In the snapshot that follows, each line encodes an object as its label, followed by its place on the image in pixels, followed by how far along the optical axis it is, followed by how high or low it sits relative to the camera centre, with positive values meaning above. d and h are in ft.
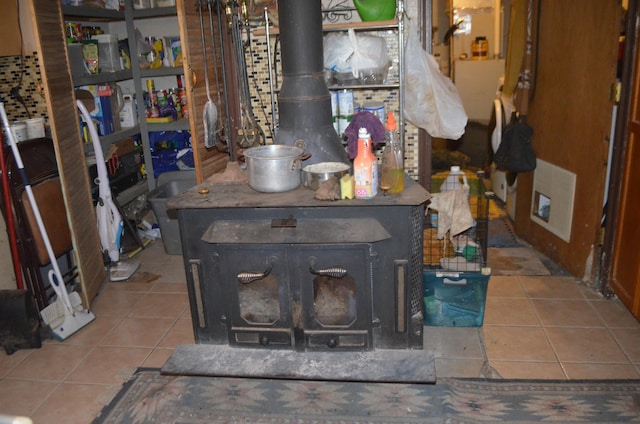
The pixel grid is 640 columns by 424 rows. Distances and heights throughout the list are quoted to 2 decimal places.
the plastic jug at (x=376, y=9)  8.13 +0.90
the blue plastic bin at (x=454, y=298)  7.98 -3.46
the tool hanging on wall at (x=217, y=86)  9.74 -0.18
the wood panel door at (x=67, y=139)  8.33 -0.91
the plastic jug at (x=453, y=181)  9.00 -1.93
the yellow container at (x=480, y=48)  18.58 +0.54
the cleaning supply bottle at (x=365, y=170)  6.55 -1.20
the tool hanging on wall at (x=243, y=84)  7.96 -0.13
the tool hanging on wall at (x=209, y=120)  9.51 -0.76
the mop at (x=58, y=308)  8.07 -3.54
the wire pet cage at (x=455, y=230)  8.09 -2.66
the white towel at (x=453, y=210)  8.04 -2.14
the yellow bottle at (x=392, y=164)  6.76 -1.19
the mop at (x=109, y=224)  10.50 -2.83
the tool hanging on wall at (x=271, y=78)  7.96 -0.06
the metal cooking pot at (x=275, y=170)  6.81 -1.21
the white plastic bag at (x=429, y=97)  8.63 -0.49
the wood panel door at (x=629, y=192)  8.02 -2.04
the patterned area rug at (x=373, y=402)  6.35 -4.05
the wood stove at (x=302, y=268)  6.57 -2.43
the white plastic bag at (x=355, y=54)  8.36 +0.25
